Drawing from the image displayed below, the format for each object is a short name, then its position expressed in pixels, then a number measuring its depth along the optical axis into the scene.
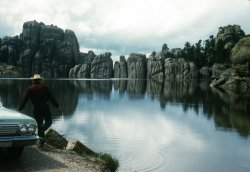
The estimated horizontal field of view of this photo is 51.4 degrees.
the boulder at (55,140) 11.17
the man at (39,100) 9.74
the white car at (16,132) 7.63
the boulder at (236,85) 61.26
